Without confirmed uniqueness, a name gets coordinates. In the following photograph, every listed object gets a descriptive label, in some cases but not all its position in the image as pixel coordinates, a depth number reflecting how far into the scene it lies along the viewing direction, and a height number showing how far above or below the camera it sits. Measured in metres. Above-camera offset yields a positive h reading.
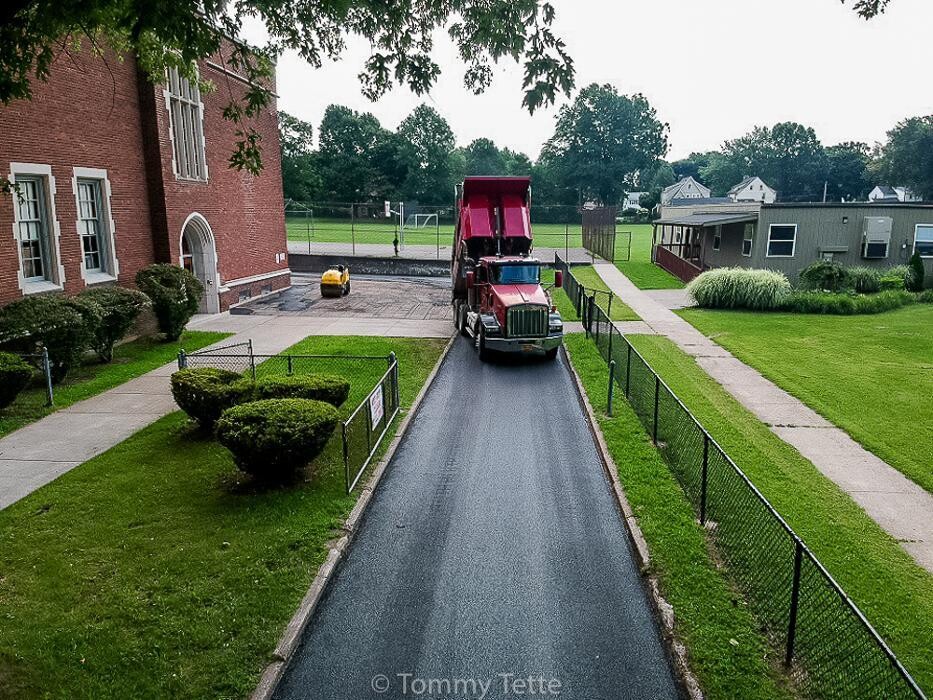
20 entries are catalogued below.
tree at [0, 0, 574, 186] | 6.78 +1.94
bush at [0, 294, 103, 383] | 15.13 -2.72
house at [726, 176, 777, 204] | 107.38 +3.68
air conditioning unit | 31.42 -0.81
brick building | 17.42 +0.64
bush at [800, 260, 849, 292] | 28.95 -2.58
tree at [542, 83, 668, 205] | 97.50 +10.00
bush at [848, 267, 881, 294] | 29.56 -2.80
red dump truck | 17.88 -1.84
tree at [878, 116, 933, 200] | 86.81 +7.57
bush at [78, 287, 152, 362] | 17.47 -2.75
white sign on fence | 10.87 -3.16
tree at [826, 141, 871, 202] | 109.62 +6.29
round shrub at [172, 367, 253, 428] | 11.39 -3.06
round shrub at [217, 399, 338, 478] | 9.11 -2.99
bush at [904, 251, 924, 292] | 30.47 -2.54
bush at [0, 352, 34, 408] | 12.94 -3.20
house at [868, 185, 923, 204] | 118.16 +3.84
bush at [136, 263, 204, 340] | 20.31 -2.58
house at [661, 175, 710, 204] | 98.38 +3.34
